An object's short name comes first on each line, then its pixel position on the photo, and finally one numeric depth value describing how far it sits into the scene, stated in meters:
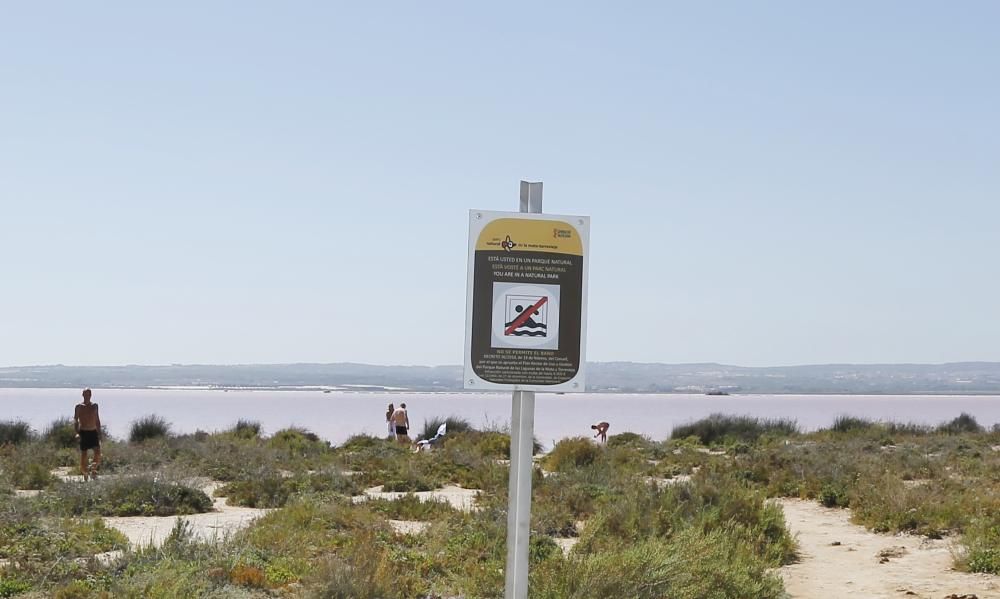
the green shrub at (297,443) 25.72
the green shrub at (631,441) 29.02
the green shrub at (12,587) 8.34
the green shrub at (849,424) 35.47
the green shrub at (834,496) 16.78
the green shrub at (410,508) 14.28
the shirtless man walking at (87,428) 18.84
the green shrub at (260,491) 16.00
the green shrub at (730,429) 33.44
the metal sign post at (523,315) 6.51
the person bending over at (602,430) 31.25
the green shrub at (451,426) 33.31
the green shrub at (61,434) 26.22
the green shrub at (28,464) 17.78
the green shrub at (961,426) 37.31
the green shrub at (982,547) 10.83
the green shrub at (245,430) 31.59
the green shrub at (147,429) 29.28
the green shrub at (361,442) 28.17
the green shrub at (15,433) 26.84
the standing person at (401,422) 29.91
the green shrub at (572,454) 23.30
